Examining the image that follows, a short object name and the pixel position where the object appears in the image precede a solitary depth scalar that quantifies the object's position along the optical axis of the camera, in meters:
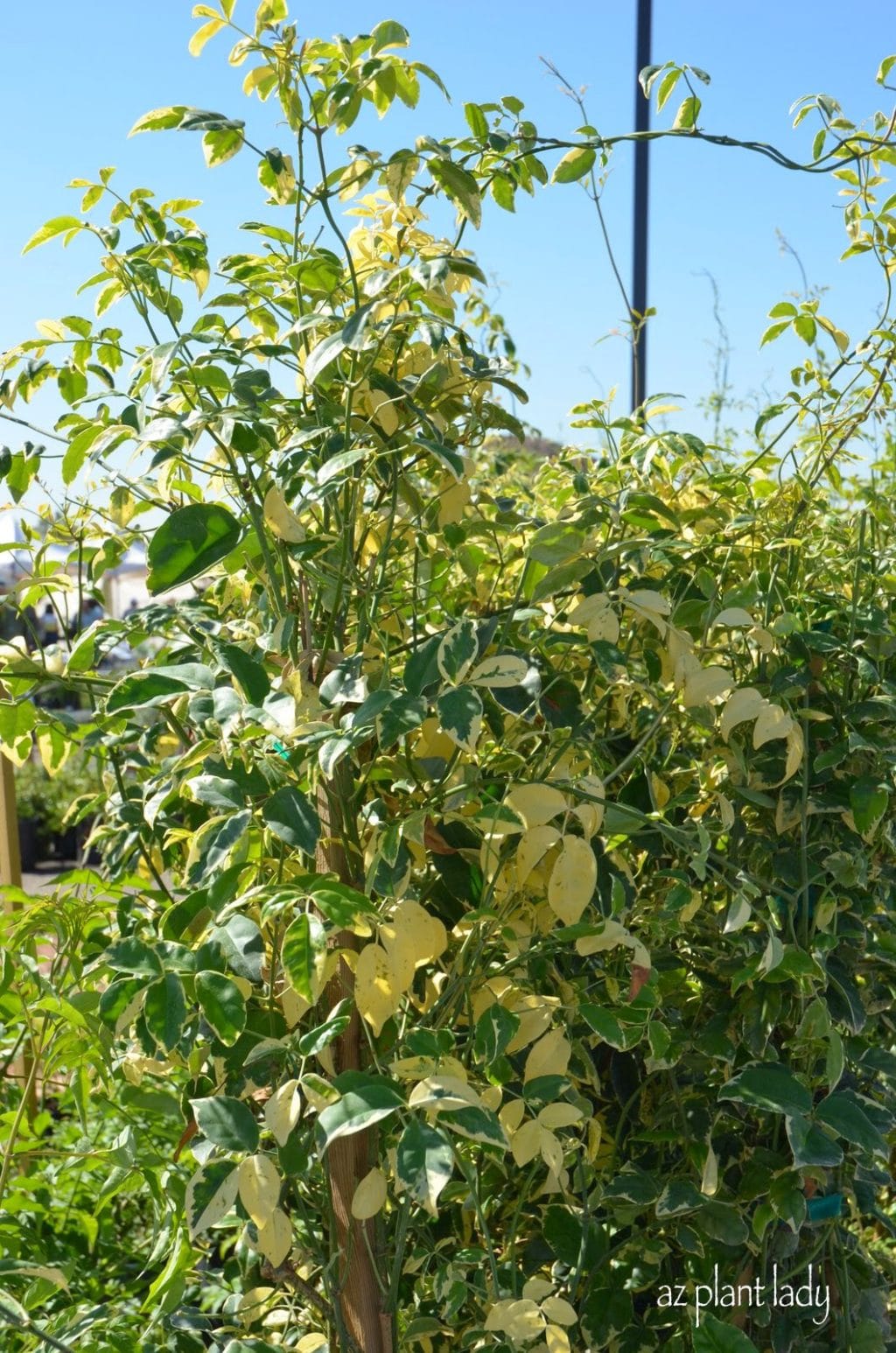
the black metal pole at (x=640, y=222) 2.97
